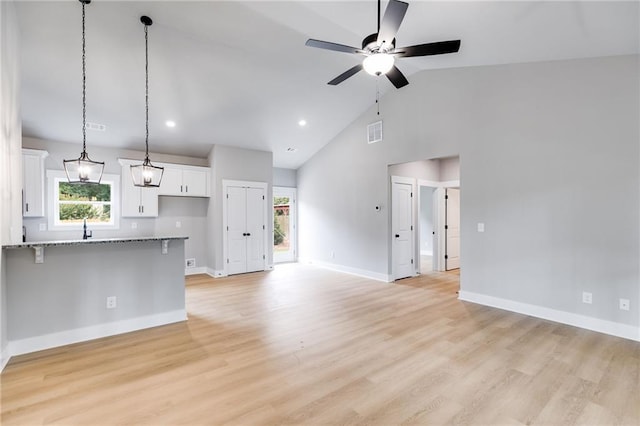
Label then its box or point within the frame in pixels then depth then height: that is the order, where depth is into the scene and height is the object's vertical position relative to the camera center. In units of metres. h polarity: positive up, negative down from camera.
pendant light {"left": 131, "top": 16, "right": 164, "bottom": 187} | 3.48 +0.59
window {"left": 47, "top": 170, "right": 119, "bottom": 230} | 5.54 +0.19
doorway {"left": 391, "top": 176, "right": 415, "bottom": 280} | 6.10 -0.34
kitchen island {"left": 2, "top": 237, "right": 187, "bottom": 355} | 3.02 -0.85
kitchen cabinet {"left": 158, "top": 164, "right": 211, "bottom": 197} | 6.36 +0.67
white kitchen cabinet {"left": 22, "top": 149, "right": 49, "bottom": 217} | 5.11 +0.54
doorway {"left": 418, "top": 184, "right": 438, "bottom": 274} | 9.75 -0.43
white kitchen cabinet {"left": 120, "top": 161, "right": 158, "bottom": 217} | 6.03 +0.27
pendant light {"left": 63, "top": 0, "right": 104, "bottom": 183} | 3.05 +0.48
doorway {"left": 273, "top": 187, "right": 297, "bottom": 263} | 8.47 -0.39
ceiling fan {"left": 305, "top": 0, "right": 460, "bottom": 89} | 2.31 +1.34
